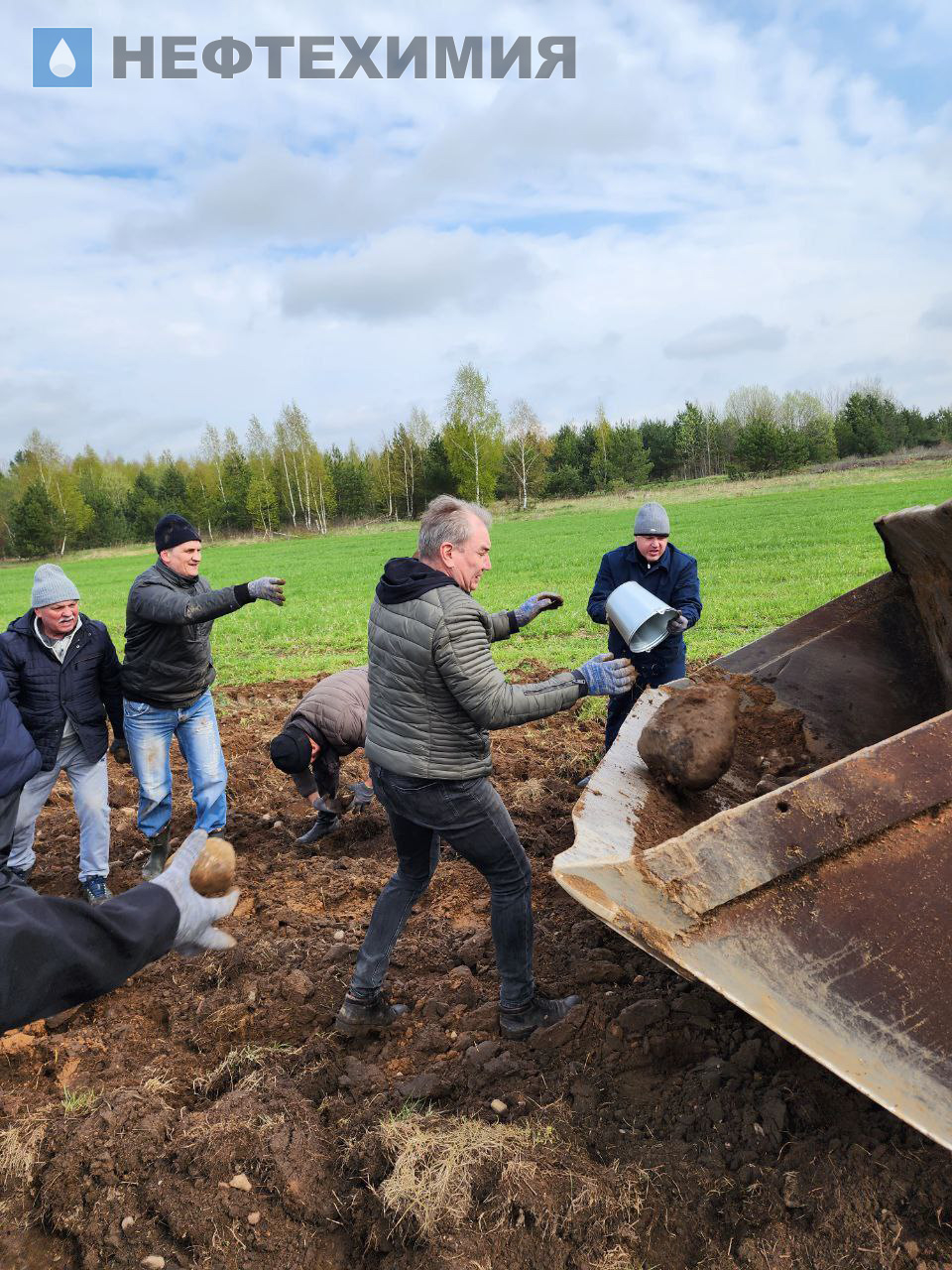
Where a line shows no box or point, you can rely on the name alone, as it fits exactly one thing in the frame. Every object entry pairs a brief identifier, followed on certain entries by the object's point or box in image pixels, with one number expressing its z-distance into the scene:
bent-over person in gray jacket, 4.99
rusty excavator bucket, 2.04
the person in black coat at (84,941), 1.91
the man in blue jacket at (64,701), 4.61
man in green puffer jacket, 2.94
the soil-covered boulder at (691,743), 3.05
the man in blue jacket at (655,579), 5.36
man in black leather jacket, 4.76
